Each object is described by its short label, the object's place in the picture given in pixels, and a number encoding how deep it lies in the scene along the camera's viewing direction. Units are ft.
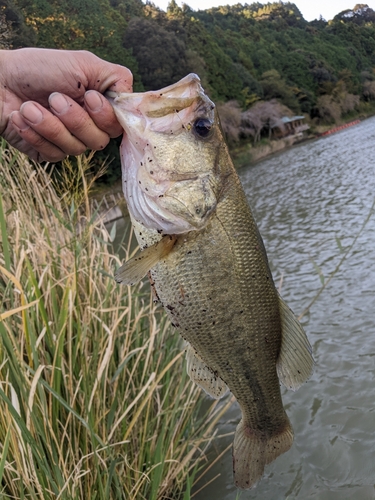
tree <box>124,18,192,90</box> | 140.26
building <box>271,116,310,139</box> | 162.71
